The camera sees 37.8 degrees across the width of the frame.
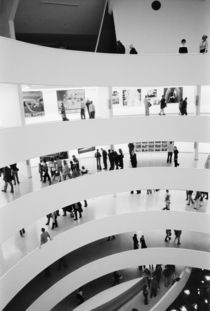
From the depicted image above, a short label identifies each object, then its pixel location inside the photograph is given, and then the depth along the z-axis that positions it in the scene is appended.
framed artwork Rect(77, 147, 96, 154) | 18.65
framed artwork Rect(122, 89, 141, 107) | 18.12
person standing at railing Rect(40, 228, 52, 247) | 14.05
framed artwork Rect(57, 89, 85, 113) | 17.20
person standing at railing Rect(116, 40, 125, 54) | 14.34
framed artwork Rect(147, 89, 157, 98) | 18.20
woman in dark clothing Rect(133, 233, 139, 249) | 17.72
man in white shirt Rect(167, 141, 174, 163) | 16.33
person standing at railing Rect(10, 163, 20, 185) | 14.36
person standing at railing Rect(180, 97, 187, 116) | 15.14
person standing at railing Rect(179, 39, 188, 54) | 14.27
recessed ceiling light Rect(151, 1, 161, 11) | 16.70
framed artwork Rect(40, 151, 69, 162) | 18.09
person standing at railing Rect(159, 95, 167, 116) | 15.54
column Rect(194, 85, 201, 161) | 15.05
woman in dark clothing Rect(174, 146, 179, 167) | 16.23
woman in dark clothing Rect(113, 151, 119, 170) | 16.16
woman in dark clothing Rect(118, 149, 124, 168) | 16.19
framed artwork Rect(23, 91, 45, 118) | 16.56
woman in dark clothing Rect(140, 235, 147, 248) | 17.75
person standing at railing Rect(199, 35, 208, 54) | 13.91
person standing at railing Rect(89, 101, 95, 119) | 15.18
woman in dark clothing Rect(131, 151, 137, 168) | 16.16
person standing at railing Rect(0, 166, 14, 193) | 13.01
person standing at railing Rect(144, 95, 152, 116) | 15.72
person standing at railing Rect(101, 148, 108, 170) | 16.22
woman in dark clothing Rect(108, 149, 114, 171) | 16.08
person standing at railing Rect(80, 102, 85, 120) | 15.45
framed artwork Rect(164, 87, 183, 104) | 18.22
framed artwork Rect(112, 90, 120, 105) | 18.31
